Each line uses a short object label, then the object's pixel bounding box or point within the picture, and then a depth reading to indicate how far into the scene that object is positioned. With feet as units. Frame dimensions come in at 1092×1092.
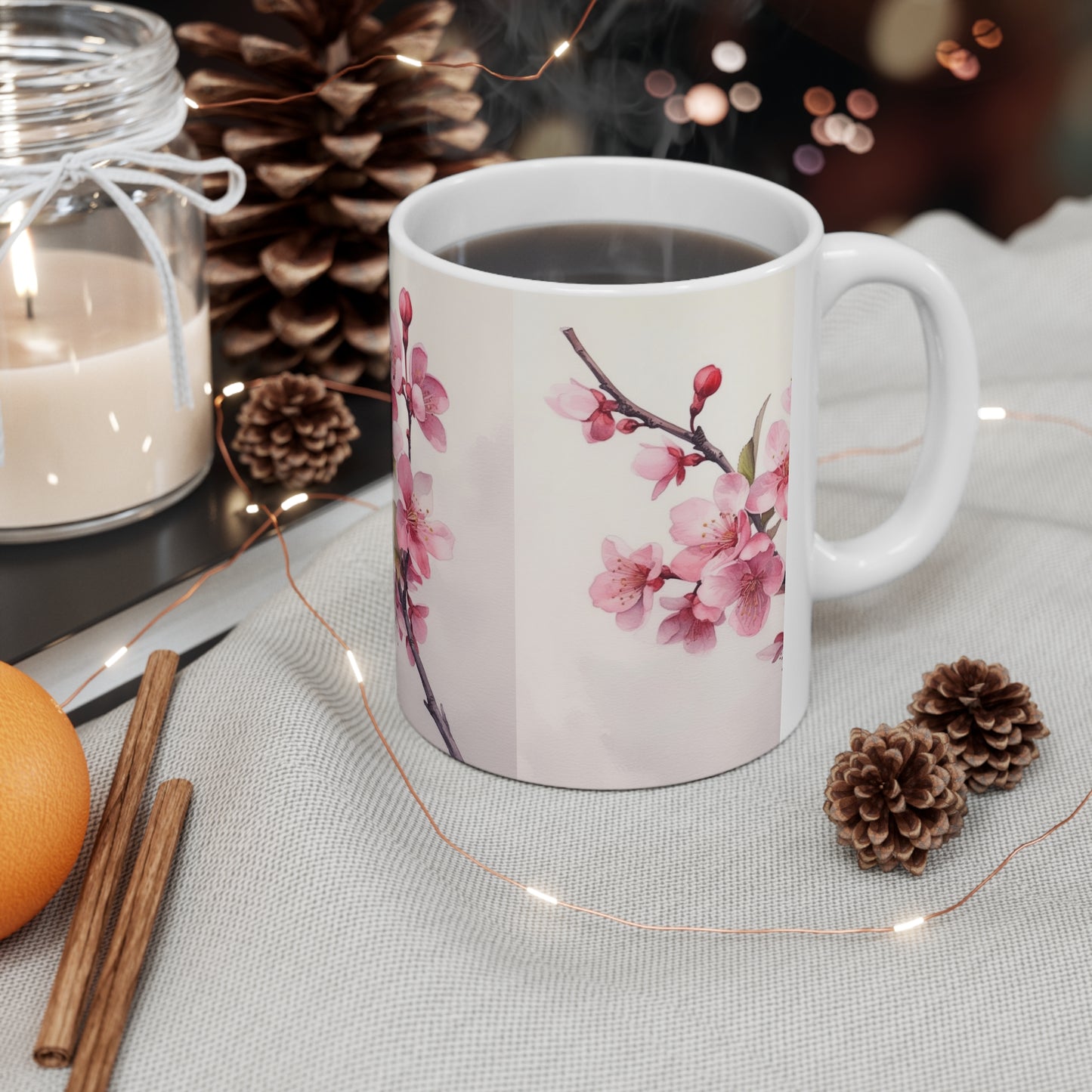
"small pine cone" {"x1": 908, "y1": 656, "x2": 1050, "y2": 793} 1.72
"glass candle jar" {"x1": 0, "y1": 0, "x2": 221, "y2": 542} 2.07
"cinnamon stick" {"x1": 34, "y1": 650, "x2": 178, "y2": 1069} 1.34
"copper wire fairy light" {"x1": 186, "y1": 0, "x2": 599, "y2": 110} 1.97
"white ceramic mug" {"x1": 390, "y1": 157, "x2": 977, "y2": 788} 1.48
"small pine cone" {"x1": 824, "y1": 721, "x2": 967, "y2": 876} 1.58
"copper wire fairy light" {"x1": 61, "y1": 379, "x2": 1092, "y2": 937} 1.50
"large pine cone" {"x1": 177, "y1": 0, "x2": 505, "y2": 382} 2.57
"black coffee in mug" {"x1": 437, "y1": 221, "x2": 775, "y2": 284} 1.77
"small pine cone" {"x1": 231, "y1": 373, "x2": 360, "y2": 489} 2.41
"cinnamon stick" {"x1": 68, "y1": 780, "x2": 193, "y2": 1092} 1.30
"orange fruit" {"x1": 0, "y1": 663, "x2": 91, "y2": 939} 1.39
